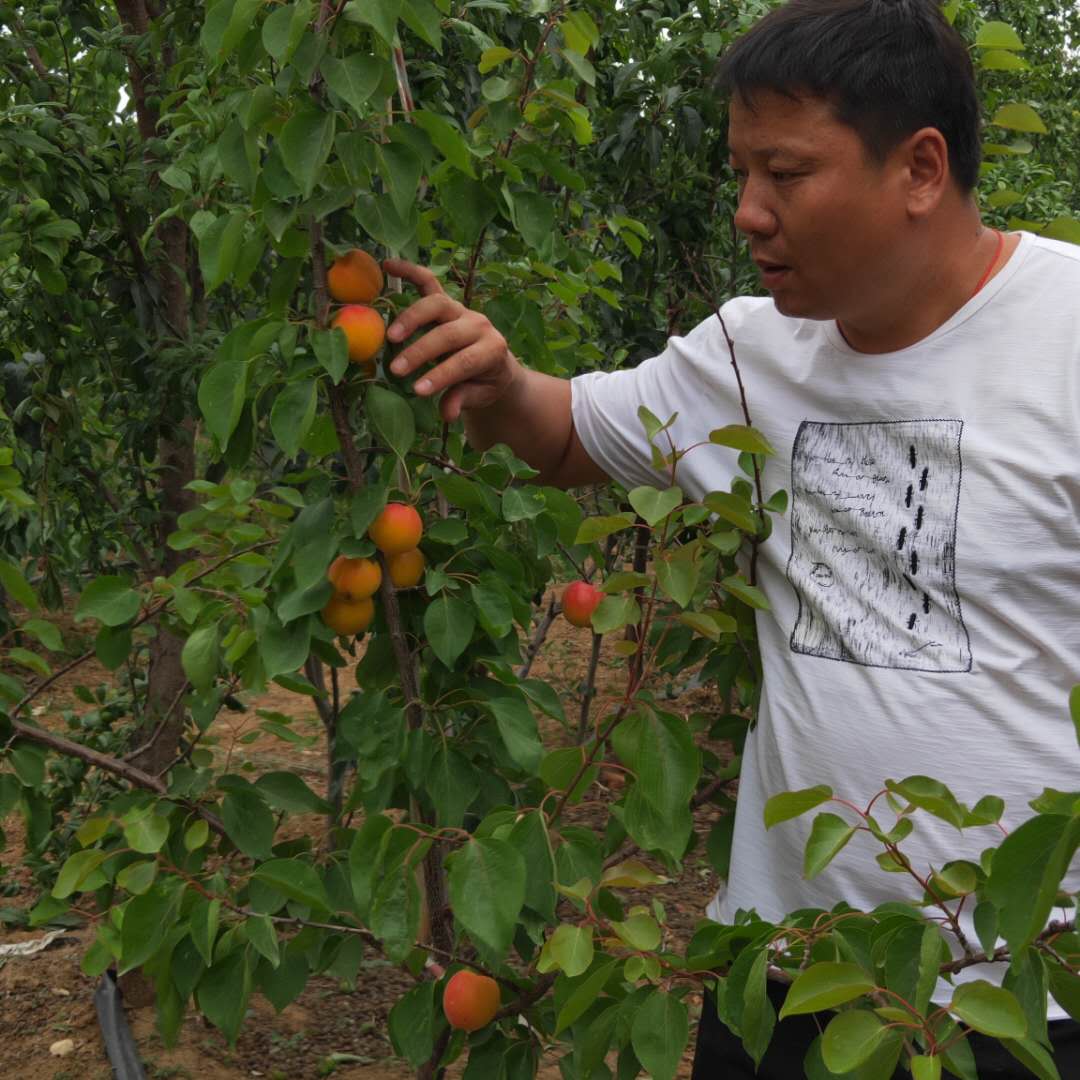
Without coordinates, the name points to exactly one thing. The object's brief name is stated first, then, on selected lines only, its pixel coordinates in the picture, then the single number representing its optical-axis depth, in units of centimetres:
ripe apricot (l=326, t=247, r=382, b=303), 143
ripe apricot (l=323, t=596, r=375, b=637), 150
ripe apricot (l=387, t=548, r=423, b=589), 152
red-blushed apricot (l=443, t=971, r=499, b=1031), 156
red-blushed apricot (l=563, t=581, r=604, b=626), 182
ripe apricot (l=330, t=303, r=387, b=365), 139
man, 135
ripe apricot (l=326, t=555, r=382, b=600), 146
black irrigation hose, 298
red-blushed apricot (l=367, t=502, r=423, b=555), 143
